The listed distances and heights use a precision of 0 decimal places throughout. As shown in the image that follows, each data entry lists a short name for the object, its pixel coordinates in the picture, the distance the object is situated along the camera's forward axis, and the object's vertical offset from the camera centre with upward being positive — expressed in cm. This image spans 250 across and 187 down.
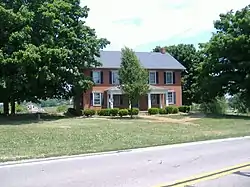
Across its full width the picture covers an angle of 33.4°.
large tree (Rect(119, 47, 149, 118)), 3594 +243
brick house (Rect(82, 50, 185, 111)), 4562 +264
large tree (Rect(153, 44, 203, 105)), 6144 +646
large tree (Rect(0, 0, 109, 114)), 3084 +468
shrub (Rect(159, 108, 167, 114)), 4300 -55
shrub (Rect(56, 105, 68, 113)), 5228 -36
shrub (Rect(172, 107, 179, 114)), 4421 -47
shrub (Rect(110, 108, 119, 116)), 4069 -50
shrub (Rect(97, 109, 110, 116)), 4106 -60
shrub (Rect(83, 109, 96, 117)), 4122 -59
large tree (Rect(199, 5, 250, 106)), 3922 +467
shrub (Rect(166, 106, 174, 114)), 4375 -36
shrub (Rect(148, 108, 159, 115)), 4241 -54
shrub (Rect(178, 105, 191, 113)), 4584 -38
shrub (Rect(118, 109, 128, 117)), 3997 -59
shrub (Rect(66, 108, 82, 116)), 4359 -65
